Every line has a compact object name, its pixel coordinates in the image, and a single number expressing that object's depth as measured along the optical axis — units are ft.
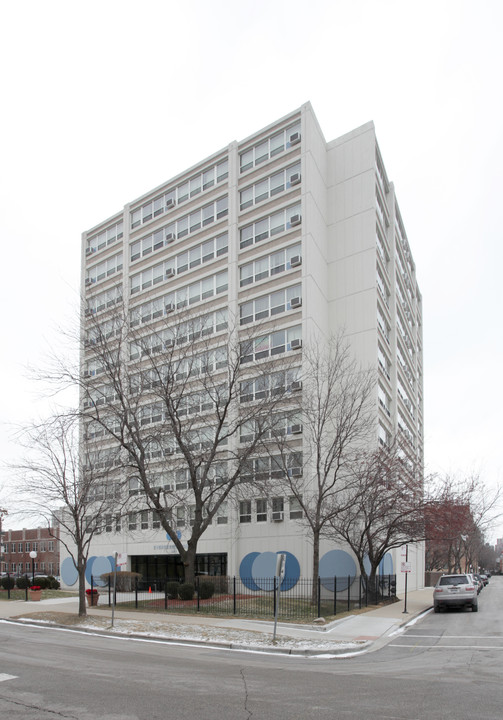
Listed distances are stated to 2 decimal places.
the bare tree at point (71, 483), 71.72
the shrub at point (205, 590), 83.10
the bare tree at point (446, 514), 90.58
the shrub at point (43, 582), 114.74
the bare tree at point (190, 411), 85.61
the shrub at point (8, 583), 102.08
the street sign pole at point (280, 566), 50.75
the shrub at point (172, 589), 82.84
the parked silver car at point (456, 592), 81.82
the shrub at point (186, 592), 80.89
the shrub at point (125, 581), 113.39
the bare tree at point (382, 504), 87.40
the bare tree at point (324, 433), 87.45
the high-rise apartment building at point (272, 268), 123.13
